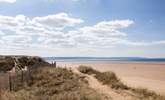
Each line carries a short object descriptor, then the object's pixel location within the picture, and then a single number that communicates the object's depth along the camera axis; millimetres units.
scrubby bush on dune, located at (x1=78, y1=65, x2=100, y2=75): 12007
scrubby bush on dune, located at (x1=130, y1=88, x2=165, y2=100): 6076
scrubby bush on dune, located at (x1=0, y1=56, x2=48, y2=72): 13145
